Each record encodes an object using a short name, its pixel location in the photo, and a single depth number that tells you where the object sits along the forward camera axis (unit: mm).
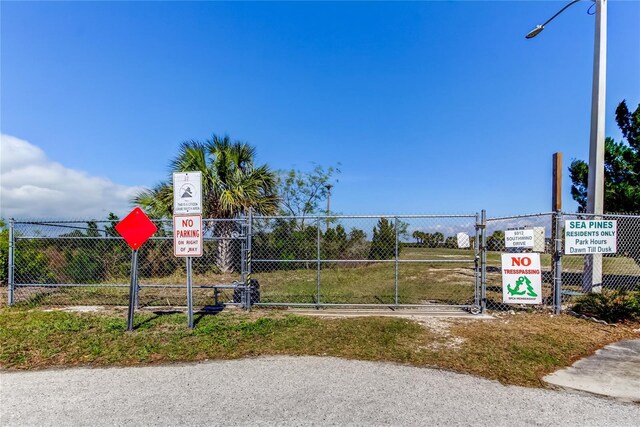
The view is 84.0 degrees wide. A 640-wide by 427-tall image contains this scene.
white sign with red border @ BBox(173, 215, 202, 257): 6477
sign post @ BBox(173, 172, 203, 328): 6453
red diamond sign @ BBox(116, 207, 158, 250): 6320
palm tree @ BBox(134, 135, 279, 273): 12398
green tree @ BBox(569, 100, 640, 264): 11000
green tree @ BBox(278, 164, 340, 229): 20266
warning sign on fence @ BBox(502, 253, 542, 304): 7328
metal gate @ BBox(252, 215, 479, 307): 9288
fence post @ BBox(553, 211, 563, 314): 7316
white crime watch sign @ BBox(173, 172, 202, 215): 6445
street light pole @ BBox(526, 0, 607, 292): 8938
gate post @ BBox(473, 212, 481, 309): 7535
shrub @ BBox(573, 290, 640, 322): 6938
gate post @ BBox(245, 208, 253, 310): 7664
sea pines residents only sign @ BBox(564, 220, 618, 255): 7500
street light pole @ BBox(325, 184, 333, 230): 21634
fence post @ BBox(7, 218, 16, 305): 8062
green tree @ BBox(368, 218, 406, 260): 11633
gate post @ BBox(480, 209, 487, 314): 7453
